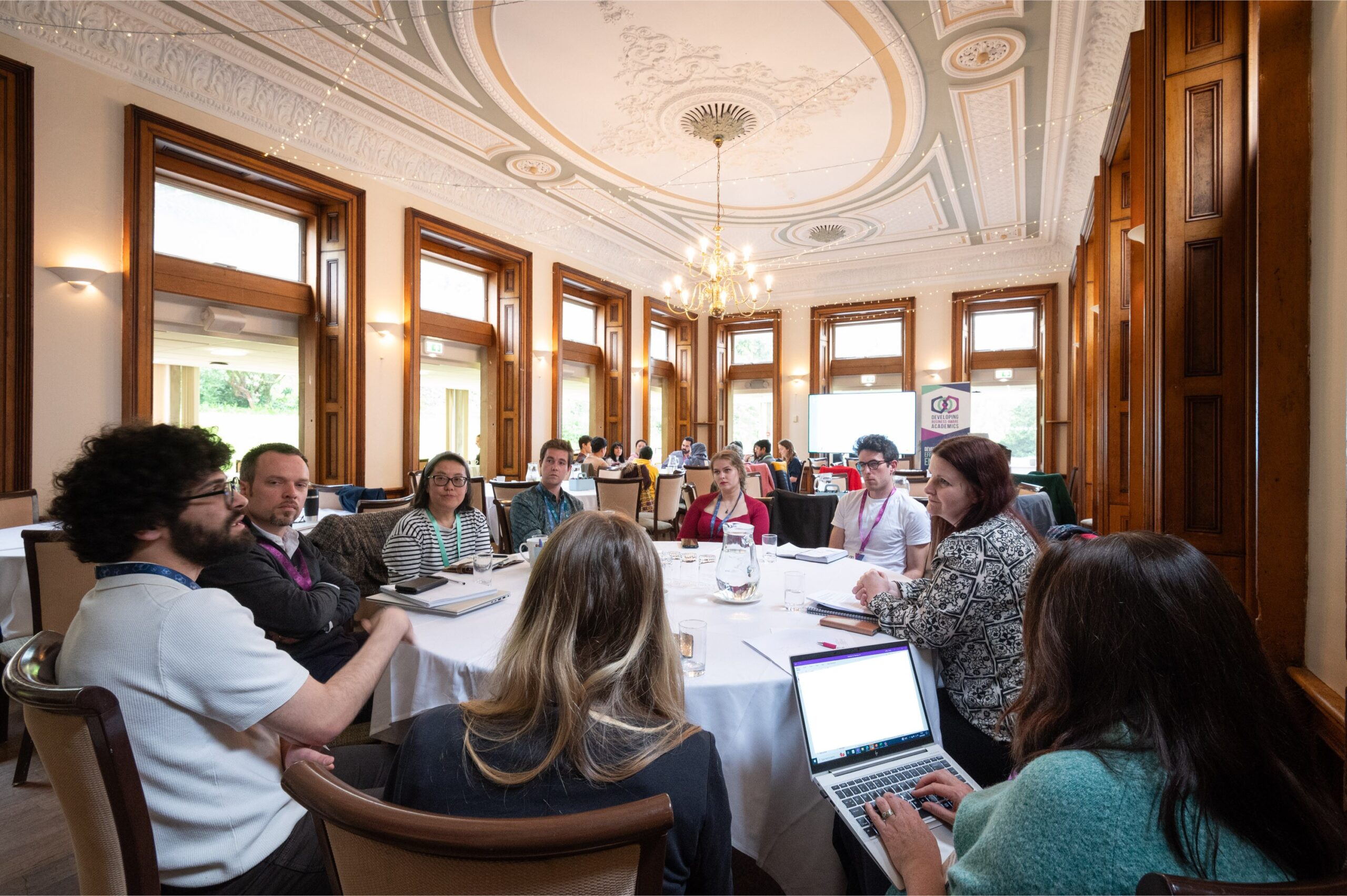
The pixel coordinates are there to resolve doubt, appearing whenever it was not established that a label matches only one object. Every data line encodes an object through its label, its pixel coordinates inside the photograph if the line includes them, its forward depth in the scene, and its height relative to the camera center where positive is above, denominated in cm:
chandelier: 556 +206
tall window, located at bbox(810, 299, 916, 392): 1033 +168
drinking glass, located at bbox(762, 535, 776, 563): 270 -45
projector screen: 1012 +43
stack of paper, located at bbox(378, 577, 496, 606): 192 -48
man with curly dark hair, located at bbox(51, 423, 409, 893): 101 -37
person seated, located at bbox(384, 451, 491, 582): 258 -36
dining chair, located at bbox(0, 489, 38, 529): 358 -37
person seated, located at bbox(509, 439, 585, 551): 351 -33
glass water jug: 201 -39
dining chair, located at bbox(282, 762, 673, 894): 63 -41
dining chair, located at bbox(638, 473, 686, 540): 633 -63
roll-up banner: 899 +50
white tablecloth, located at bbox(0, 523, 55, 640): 271 -66
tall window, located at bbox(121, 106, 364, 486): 455 +145
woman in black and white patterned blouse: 155 -45
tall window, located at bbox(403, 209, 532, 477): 721 +145
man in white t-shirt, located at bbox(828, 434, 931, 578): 307 -38
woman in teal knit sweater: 71 -37
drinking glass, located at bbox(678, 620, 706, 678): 146 -48
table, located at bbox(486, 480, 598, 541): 587 -53
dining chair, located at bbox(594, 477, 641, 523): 541 -43
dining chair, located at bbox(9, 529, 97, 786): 237 -51
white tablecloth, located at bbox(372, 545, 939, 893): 140 -70
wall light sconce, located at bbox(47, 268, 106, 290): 412 +111
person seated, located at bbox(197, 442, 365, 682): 174 -39
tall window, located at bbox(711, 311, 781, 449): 1160 +119
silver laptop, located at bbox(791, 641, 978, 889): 121 -59
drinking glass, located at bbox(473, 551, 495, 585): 227 -45
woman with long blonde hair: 83 -40
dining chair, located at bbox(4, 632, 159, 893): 92 -51
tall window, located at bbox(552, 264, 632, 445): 966 +124
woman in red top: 343 -35
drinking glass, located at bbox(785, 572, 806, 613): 194 -46
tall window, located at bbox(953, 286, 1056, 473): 964 +126
